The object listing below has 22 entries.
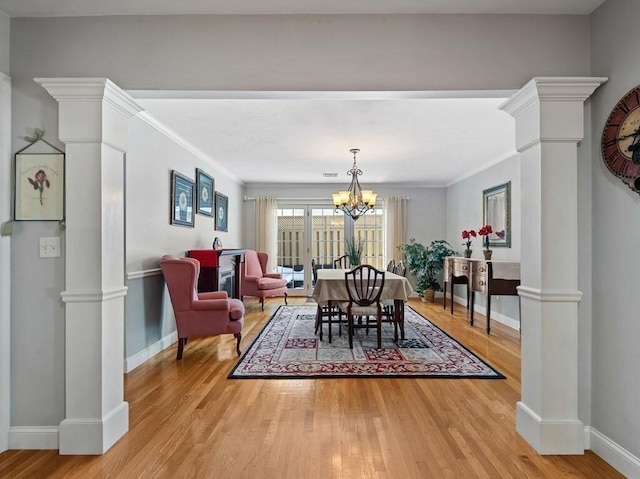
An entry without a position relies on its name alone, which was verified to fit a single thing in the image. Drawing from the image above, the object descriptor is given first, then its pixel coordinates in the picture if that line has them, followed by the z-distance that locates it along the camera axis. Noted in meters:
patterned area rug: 3.30
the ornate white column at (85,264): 2.08
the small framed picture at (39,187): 2.16
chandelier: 5.18
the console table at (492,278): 4.68
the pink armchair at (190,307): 3.63
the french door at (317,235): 8.09
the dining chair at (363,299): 4.02
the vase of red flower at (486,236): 5.09
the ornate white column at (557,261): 2.08
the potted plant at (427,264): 7.12
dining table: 4.22
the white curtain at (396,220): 7.82
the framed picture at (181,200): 4.40
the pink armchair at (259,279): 6.31
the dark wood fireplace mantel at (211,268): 4.49
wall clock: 1.83
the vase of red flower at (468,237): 5.84
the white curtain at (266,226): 7.88
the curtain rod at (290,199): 7.92
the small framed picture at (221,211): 6.11
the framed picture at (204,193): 5.25
